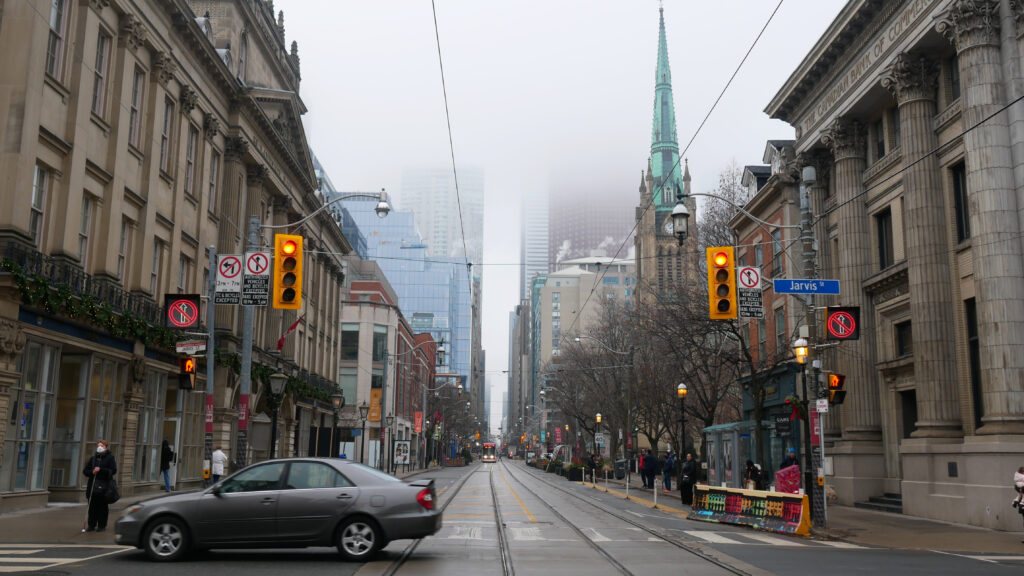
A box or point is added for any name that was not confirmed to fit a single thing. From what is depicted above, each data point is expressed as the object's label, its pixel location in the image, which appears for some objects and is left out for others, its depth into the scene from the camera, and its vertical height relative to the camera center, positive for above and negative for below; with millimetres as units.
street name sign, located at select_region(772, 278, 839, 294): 20859 +3777
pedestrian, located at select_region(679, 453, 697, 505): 30703 -1219
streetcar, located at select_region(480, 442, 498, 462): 174750 -2703
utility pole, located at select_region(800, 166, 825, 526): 20734 +1859
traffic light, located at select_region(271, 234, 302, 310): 19531 +3677
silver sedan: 12891 -1200
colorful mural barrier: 19625 -1622
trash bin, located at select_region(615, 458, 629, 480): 61219 -1982
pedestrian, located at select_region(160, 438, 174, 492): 27547 -724
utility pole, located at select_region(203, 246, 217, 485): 22469 +1663
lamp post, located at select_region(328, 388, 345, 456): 42544 +1700
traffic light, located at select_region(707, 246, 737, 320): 18906 +3524
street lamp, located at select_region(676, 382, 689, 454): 34531 +2015
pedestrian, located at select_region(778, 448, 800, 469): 23764 -445
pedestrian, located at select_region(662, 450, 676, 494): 40194 -1151
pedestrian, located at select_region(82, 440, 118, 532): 16734 -957
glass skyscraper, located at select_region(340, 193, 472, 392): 173625 +33946
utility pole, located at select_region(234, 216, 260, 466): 22547 +1890
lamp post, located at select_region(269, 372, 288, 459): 26859 +1385
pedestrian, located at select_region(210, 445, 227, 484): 26062 -875
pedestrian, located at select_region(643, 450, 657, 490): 41378 -1097
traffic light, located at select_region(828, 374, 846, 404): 20656 +1317
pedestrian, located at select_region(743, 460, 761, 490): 28406 -1098
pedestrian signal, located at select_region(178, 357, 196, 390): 21425 +1505
